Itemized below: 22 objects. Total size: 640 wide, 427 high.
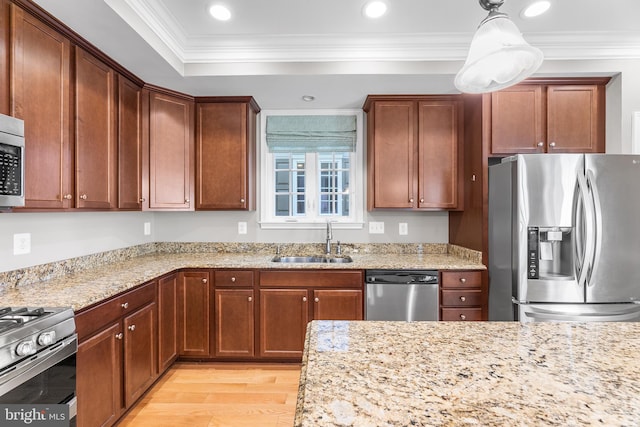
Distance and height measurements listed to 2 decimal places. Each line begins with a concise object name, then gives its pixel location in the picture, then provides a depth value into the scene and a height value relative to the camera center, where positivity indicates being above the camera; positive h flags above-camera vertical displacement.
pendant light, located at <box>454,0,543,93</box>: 1.18 +0.56
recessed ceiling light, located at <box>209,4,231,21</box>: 2.17 +1.31
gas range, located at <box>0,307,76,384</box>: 1.22 -0.46
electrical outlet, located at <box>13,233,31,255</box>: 1.95 -0.17
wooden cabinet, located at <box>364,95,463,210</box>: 3.01 +0.55
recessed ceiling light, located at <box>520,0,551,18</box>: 2.13 +1.30
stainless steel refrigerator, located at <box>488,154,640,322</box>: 2.25 -0.14
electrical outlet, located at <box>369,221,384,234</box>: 3.41 -0.14
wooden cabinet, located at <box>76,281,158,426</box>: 1.66 -0.80
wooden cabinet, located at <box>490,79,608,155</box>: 2.65 +0.74
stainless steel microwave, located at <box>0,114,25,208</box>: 1.47 +0.23
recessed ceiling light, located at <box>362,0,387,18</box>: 2.12 +1.30
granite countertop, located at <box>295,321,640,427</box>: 0.64 -0.38
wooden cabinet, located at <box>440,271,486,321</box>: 2.68 -0.67
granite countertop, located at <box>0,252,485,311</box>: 1.69 -0.41
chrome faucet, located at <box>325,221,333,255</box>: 3.26 -0.26
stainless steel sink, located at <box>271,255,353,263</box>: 3.15 -0.44
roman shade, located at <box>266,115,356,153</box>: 3.42 +0.80
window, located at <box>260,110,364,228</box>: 3.42 +0.45
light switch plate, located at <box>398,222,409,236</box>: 3.38 -0.16
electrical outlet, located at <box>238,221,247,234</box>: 3.44 -0.14
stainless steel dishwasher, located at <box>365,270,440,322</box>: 2.67 -0.65
